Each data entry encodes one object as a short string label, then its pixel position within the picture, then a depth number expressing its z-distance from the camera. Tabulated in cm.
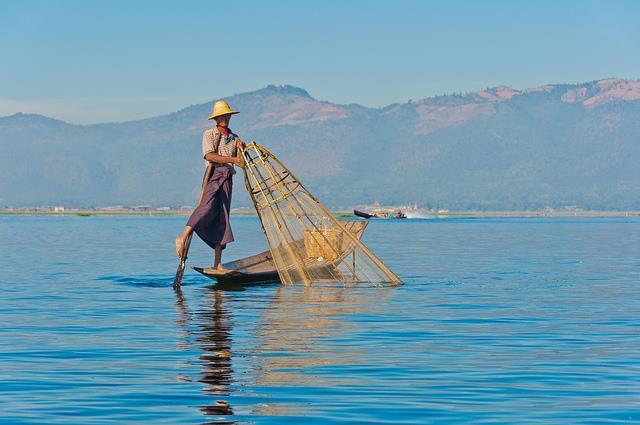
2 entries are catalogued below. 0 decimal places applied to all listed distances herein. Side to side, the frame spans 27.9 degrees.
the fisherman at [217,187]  2450
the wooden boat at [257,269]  2531
